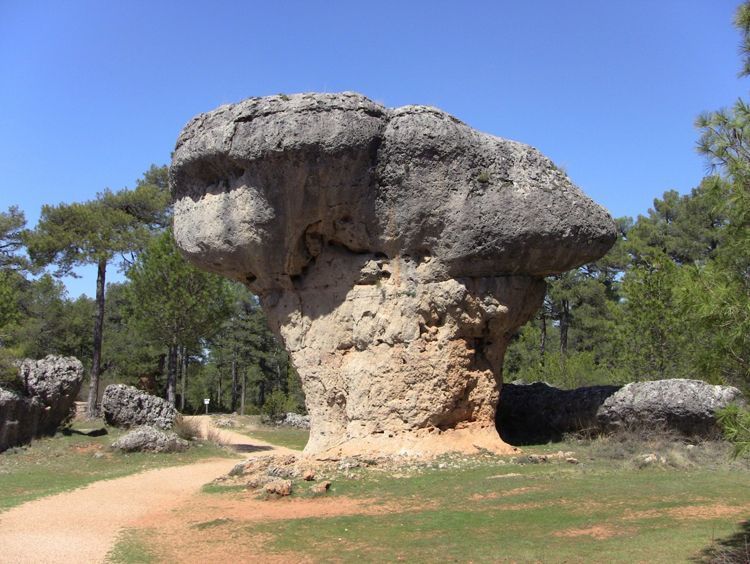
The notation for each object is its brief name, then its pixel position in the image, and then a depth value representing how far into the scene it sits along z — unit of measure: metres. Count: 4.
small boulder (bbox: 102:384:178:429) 20.97
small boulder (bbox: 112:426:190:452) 17.72
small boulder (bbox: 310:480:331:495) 11.69
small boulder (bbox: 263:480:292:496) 11.62
